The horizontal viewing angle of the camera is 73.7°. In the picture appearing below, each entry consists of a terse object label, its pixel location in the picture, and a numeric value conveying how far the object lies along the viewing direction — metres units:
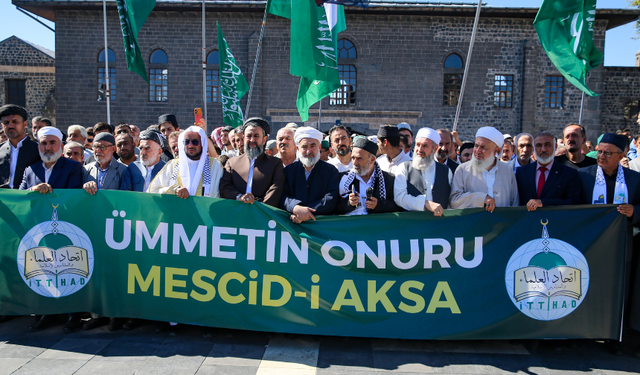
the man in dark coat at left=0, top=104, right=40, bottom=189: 4.31
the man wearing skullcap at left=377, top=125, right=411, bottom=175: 4.38
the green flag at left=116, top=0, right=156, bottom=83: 6.33
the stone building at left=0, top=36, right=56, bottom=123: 21.98
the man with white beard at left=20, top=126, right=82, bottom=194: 4.07
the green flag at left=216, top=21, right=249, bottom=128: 8.32
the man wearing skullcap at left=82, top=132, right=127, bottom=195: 4.29
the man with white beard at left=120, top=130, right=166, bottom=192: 4.42
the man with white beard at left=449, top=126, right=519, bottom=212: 3.89
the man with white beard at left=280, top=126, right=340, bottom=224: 3.86
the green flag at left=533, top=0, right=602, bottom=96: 5.81
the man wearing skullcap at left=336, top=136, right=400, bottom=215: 3.68
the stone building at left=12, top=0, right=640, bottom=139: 18.45
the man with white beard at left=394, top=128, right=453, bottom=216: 3.79
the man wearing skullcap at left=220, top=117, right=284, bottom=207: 3.96
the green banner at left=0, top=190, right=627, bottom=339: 3.48
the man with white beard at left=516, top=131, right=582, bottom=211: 3.85
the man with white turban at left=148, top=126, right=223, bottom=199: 3.97
